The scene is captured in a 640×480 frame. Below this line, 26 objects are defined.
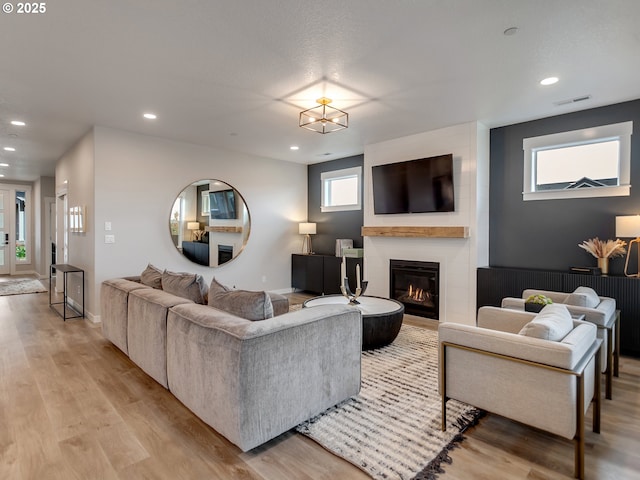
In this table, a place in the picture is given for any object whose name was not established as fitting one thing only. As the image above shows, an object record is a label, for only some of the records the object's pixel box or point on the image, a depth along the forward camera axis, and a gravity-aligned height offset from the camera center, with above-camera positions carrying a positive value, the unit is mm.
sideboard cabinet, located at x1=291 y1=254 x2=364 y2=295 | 6116 -695
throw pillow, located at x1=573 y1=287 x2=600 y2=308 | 2892 -536
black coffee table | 3547 -885
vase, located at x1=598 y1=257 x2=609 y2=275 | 3857 -338
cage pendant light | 3762 +1440
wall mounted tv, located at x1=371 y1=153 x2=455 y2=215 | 4789 +702
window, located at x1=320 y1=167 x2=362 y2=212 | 6609 +881
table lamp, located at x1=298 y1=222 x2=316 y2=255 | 7043 +41
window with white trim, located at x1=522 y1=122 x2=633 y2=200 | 3918 +844
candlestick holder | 4059 -652
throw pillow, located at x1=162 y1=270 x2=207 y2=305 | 2879 -429
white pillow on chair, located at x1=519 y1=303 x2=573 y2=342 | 1901 -508
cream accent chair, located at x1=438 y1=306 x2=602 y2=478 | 1749 -757
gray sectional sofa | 1917 -761
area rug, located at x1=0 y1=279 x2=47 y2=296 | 6965 -1072
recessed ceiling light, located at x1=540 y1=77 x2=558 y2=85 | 3259 +1432
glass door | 9273 +52
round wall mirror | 5512 +208
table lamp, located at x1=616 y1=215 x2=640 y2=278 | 3537 +71
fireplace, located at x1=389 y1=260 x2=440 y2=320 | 5023 -752
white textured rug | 1918 -1217
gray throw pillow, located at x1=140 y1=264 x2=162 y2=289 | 3428 -416
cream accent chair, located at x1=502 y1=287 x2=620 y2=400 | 2611 -618
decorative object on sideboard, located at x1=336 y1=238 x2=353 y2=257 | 6418 -181
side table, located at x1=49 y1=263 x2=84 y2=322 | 4909 -811
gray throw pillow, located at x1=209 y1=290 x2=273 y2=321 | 2248 -449
